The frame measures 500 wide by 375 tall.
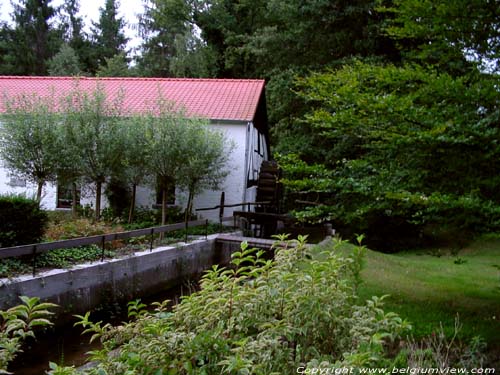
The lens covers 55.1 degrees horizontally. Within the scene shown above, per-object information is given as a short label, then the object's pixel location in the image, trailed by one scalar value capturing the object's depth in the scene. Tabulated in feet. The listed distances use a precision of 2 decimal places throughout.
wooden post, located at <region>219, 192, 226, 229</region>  56.58
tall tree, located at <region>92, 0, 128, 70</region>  145.07
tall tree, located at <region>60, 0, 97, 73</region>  139.44
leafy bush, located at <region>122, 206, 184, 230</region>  54.13
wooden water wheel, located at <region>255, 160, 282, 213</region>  65.82
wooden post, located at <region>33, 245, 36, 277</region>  26.29
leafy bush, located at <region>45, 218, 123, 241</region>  36.63
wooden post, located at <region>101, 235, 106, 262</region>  32.30
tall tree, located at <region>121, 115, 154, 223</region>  49.29
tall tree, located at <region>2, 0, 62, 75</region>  130.11
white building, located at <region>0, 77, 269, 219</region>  59.72
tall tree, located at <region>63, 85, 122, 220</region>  47.78
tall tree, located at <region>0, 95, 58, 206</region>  47.14
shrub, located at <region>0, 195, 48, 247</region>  28.63
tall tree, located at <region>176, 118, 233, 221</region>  49.55
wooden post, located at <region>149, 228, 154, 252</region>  37.94
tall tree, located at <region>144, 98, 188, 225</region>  48.85
